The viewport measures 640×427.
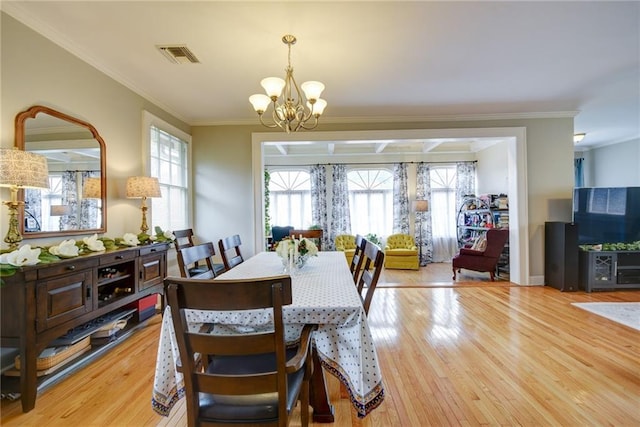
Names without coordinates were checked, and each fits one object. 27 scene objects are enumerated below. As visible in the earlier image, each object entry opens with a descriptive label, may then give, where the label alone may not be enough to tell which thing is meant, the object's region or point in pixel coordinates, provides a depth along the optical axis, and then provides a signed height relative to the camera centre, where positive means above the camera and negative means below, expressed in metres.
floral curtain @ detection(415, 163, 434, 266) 7.19 -0.11
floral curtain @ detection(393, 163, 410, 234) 7.29 +0.35
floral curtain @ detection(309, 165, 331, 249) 7.32 +0.42
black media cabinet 4.05 -0.84
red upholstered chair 4.97 -0.75
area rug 2.94 -1.12
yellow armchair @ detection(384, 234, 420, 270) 6.31 -1.02
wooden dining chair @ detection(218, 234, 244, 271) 2.53 -0.31
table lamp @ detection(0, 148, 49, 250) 1.75 +0.25
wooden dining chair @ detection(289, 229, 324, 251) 3.37 -0.23
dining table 1.31 -0.61
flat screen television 4.12 -0.05
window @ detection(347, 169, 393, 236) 7.49 +0.32
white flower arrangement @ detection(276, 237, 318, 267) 2.16 -0.29
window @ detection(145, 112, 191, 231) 3.59 +0.59
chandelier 2.08 +0.89
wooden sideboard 1.69 -0.61
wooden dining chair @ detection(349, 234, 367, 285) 2.19 -0.37
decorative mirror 2.10 +0.34
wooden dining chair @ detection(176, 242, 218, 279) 1.83 -0.29
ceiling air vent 2.49 +1.44
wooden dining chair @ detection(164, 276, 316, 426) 0.96 -0.50
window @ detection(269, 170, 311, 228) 7.50 +0.40
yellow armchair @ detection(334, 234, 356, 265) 6.69 -0.68
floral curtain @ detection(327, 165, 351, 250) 7.34 +0.21
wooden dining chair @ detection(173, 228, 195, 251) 3.29 -0.23
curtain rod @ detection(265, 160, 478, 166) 7.34 +1.29
